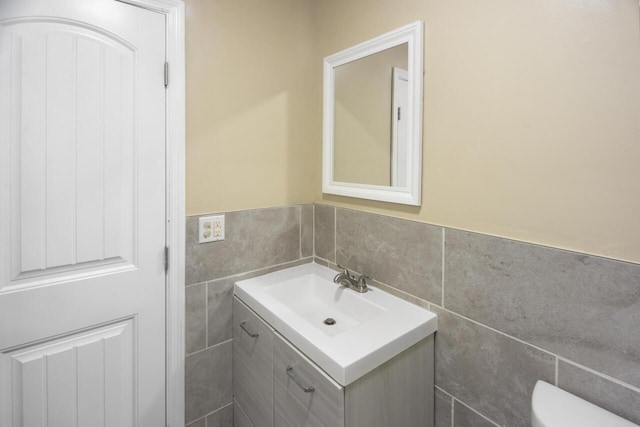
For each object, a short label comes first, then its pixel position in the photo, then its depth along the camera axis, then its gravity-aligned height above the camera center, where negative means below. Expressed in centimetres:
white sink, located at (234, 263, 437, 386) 98 -41
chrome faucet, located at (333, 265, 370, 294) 145 -32
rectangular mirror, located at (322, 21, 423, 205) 127 +41
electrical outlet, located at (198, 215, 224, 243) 142 -8
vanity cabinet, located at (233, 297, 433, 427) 97 -59
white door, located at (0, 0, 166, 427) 105 -2
